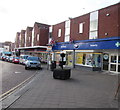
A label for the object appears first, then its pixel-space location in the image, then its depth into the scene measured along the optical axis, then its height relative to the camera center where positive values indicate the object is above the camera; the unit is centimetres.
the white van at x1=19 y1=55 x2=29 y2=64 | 1887 -81
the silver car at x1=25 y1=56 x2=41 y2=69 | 1360 -111
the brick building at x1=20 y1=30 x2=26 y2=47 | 3415 +532
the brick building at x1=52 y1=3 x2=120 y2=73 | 1190 +218
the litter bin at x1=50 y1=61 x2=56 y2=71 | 1260 -108
